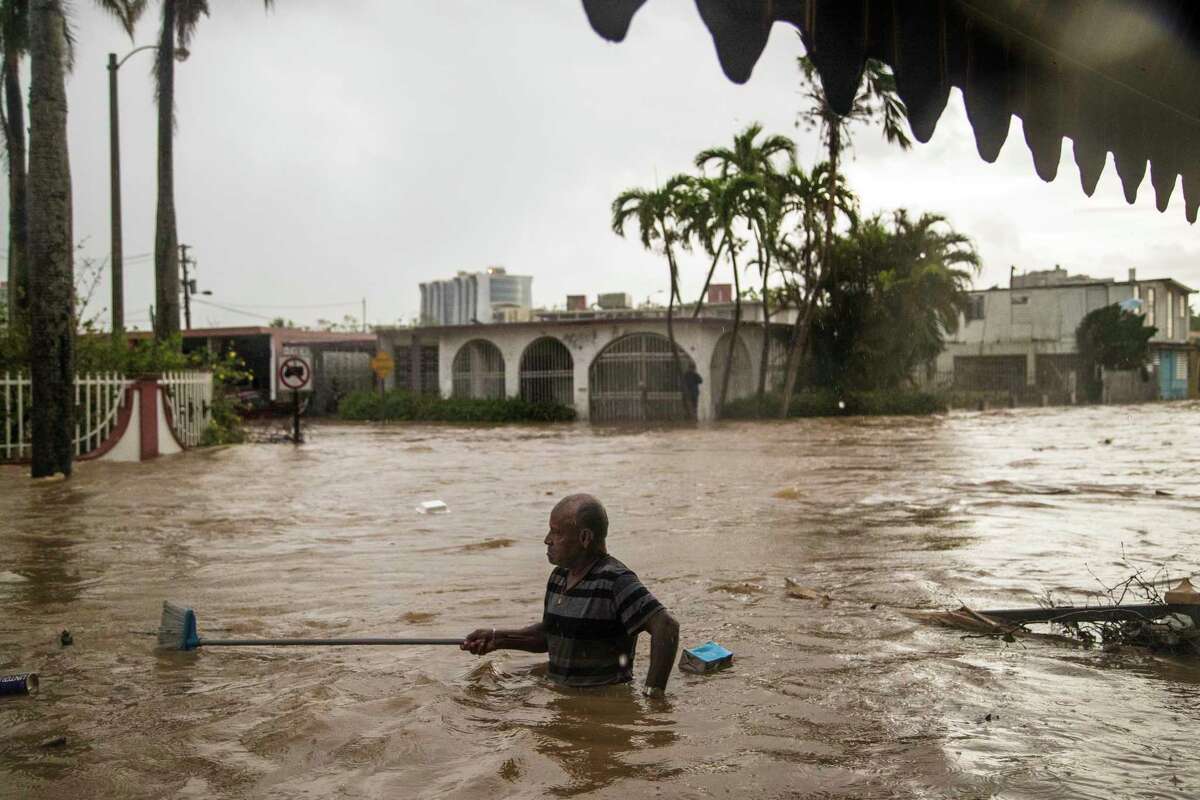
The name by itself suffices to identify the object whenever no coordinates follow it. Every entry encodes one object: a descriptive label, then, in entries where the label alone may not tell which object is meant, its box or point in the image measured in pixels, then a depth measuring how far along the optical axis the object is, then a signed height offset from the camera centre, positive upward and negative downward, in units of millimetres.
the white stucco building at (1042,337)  47031 +1686
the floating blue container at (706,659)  5293 -1341
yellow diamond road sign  34812 +486
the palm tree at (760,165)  30125 +5852
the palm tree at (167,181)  22594 +4204
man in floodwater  4508 -986
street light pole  26484 +5017
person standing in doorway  32250 -332
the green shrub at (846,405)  33062 -873
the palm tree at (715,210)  29484 +4507
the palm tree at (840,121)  21003 +5780
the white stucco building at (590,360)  33250 +589
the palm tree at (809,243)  31375 +3942
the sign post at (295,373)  20750 +154
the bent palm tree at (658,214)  30734 +4554
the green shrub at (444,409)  34000 -936
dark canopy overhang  1777 +539
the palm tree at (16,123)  22906 +5664
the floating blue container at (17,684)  4871 -1310
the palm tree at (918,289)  33562 +2610
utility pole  52612 +4481
